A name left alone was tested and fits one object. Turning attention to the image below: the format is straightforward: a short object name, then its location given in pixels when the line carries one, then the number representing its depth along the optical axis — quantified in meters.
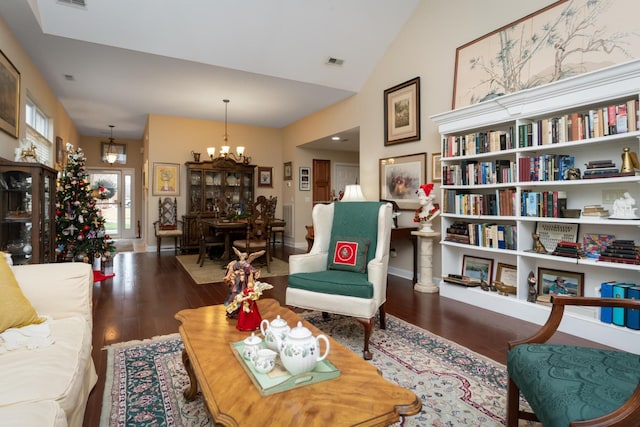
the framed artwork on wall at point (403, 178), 4.59
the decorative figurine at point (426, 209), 4.12
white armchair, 2.49
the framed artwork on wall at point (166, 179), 7.05
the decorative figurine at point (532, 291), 3.14
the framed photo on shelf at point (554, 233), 3.02
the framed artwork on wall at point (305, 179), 7.89
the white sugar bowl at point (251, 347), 1.34
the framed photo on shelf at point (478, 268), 3.71
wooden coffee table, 1.02
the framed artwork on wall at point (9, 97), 3.37
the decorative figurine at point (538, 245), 3.12
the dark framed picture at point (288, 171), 7.98
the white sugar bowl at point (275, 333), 1.38
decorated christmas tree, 4.77
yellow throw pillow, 1.50
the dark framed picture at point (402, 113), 4.57
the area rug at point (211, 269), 4.69
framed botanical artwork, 2.77
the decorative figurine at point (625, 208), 2.51
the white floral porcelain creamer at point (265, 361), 1.26
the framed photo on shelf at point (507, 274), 3.44
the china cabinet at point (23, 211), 3.18
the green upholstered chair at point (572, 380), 1.00
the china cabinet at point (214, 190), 7.12
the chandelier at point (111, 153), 8.91
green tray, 1.17
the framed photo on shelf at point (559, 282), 3.00
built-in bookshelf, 2.60
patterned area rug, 1.69
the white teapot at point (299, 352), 1.24
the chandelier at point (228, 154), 6.62
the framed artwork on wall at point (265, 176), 8.14
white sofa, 1.06
